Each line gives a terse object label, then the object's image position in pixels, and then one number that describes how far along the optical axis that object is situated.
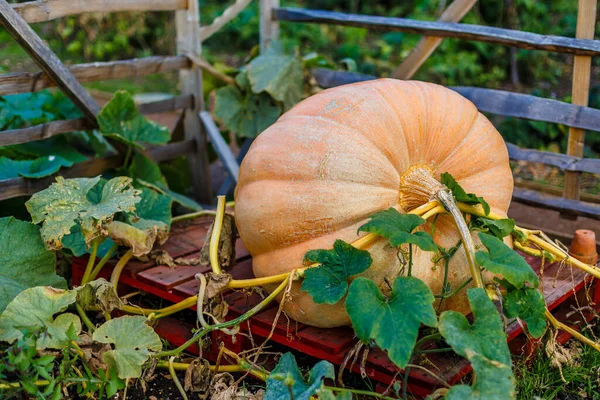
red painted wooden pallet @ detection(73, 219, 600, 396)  2.23
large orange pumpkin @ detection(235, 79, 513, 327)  2.37
